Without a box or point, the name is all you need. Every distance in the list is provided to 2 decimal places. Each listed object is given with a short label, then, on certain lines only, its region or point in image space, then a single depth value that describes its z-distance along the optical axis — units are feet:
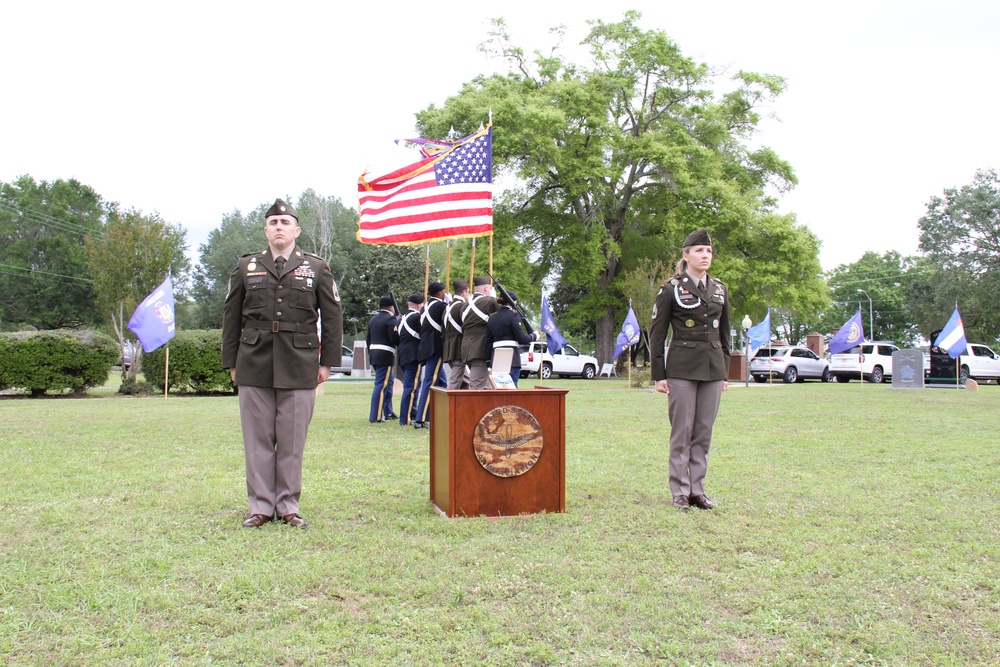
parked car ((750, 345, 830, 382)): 103.96
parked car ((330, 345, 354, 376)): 123.79
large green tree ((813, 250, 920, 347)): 260.62
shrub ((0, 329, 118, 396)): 60.80
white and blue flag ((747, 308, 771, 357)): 100.58
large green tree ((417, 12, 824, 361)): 106.63
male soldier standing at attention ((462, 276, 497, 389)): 31.35
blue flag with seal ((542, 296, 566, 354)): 82.74
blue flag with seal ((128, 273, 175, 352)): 57.06
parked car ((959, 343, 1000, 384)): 106.63
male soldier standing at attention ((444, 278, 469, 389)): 33.27
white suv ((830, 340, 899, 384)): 105.91
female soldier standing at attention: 19.58
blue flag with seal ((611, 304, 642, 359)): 86.79
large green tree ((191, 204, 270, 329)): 201.05
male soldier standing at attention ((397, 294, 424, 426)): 36.99
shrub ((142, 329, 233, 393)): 65.10
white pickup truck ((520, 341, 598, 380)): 108.88
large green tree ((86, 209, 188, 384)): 71.67
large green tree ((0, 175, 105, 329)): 189.98
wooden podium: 17.70
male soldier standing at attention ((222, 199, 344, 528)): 17.28
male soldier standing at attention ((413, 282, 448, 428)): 35.58
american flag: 25.93
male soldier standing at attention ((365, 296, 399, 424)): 38.40
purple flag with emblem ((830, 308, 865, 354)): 93.76
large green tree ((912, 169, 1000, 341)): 161.99
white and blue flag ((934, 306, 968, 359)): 82.12
